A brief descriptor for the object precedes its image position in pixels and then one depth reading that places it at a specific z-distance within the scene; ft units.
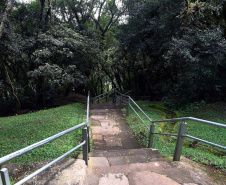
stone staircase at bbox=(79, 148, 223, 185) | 6.91
